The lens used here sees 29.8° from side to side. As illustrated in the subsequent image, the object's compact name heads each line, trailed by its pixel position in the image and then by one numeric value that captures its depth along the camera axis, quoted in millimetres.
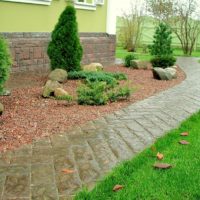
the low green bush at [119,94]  6340
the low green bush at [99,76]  7832
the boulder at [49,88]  6387
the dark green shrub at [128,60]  11640
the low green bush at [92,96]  5965
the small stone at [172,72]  9716
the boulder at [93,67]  9523
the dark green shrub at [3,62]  5439
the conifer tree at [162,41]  14000
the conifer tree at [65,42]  8477
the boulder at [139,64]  11270
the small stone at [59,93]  6305
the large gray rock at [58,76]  7812
